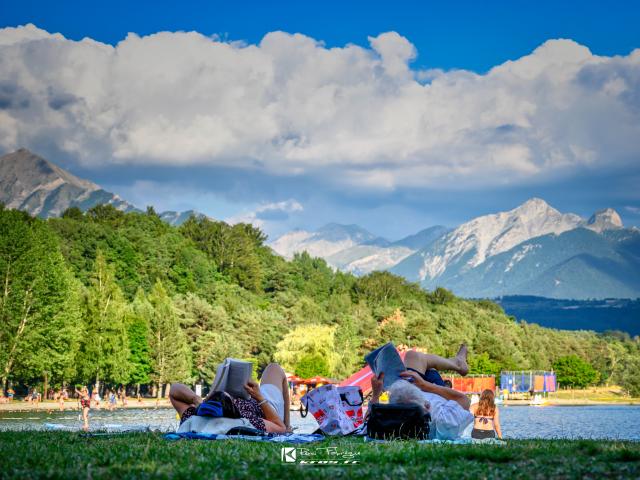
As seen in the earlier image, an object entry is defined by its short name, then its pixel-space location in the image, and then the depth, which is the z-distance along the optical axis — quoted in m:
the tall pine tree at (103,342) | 69.31
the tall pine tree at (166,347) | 85.38
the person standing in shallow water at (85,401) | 33.91
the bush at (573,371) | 142.88
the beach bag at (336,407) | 15.13
